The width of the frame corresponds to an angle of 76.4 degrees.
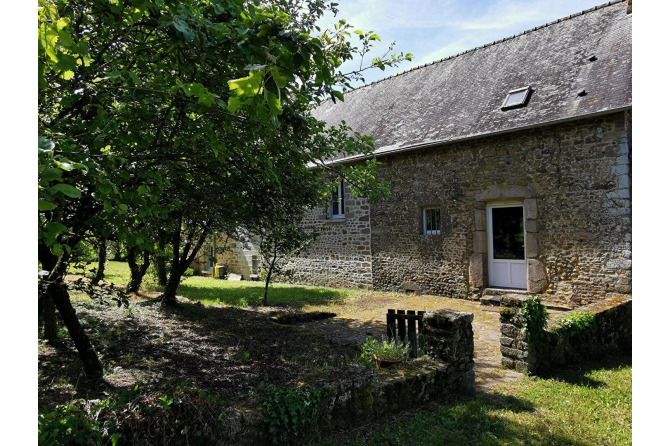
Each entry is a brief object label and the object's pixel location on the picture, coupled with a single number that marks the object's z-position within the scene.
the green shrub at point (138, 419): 2.27
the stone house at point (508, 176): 8.48
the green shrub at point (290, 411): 2.96
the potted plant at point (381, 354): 4.59
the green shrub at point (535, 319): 5.06
